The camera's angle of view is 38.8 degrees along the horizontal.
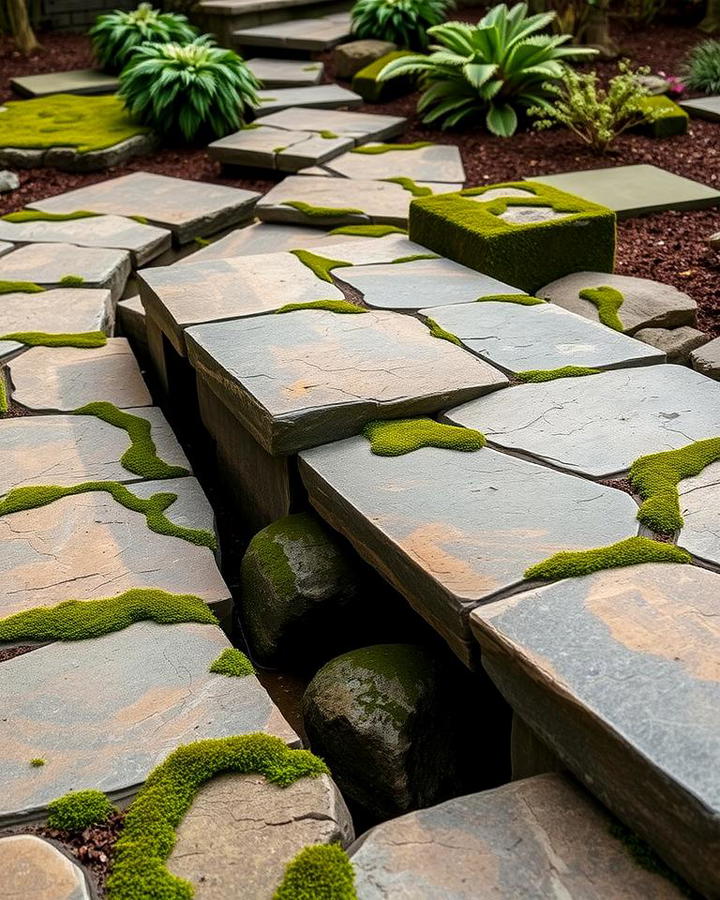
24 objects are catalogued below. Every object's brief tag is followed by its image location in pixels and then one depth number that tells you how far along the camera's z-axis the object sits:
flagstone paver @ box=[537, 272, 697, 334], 3.37
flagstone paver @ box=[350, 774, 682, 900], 1.52
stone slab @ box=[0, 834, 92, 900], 1.53
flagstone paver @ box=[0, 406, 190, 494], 2.78
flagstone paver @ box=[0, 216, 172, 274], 4.50
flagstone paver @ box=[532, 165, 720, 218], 4.54
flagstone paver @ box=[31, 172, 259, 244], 4.84
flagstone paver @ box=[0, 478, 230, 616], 2.28
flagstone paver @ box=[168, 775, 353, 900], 1.55
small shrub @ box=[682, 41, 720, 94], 6.81
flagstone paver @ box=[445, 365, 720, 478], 2.39
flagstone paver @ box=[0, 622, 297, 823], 1.76
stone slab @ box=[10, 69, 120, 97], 7.53
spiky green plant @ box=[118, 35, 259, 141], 6.08
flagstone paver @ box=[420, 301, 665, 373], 2.84
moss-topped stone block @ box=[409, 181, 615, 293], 3.56
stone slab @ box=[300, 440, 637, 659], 1.95
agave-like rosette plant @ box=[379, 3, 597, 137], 5.99
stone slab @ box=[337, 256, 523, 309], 3.31
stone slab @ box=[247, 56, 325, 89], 7.39
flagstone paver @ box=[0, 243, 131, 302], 4.14
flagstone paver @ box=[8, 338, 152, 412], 3.22
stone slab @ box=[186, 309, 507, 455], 2.50
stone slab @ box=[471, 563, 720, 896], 1.46
